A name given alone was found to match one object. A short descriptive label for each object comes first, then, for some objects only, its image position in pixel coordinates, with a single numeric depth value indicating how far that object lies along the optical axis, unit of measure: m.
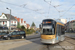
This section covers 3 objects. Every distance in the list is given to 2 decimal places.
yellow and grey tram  12.49
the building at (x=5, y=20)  56.91
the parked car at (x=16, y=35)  22.72
